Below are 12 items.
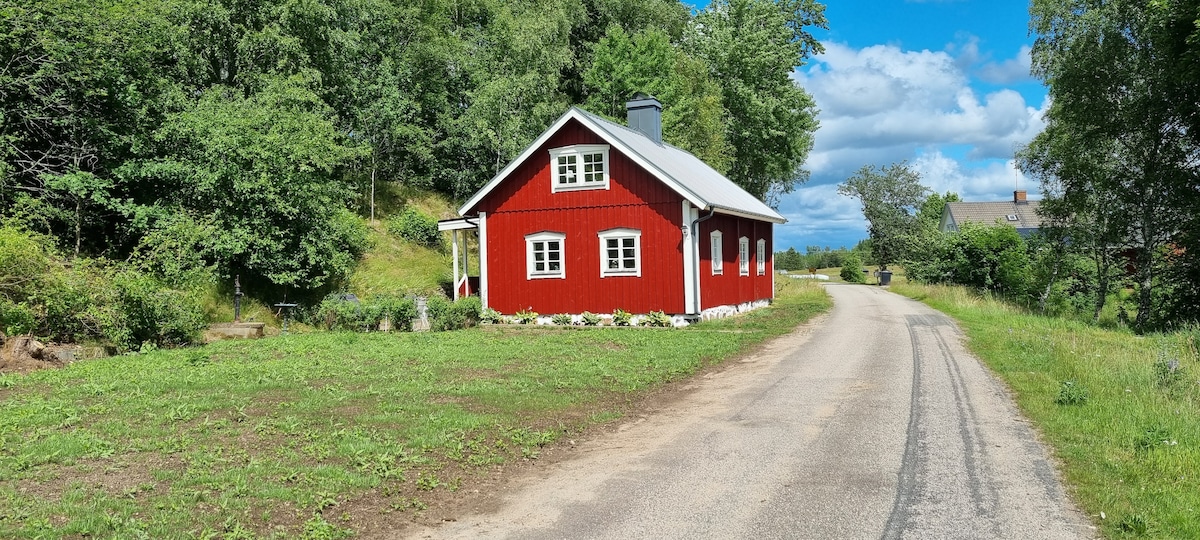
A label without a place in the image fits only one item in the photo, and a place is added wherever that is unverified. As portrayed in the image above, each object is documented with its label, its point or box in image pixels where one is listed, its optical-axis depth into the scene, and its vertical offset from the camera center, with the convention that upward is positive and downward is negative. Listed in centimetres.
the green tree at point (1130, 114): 2300 +452
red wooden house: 2014 +103
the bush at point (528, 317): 2150 -143
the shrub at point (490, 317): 2191 -144
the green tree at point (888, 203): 6512 +511
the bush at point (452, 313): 1945 -119
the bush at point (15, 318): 1303 -73
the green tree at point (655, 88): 3947 +944
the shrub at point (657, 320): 2003 -149
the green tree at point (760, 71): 4431 +1152
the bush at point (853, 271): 5972 -83
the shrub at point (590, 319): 2088 -148
